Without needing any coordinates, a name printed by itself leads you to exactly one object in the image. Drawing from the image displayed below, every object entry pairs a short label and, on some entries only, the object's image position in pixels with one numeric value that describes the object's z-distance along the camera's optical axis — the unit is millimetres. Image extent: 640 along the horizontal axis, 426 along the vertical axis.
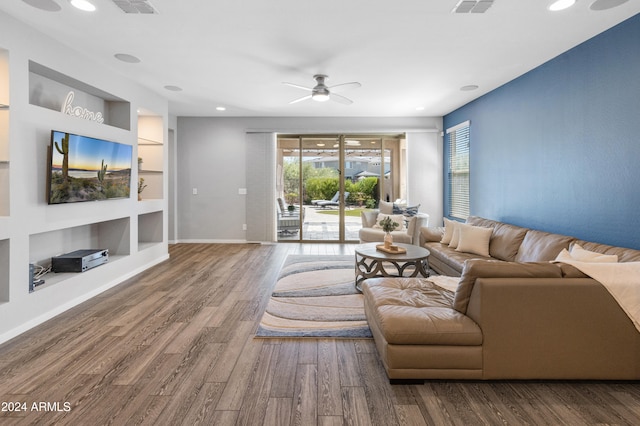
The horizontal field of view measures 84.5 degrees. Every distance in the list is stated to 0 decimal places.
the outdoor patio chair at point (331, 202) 7825
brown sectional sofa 2131
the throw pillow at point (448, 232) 5055
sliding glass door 7730
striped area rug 3025
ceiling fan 4644
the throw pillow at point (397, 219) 6184
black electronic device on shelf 3793
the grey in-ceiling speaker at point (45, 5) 2757
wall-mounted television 3377
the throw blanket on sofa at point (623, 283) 2102
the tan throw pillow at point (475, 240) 4461
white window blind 6395
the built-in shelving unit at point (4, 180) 2904
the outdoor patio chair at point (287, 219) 7781
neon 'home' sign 3635
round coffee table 3805
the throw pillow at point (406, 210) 6450
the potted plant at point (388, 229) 4133
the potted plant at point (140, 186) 5486
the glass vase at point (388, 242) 4123
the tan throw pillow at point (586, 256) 2594
